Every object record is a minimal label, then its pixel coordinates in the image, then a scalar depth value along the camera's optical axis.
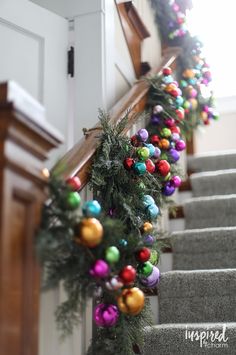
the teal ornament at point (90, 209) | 1.18
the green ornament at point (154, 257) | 1.75
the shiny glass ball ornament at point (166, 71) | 2.66
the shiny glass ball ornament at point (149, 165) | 1.87
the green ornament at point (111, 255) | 1.16
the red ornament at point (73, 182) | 1.19
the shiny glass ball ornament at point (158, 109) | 2.46
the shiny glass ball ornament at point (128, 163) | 1.77
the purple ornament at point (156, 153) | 2.03
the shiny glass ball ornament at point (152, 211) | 1.81
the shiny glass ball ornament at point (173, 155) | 2.34
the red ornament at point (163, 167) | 2.01
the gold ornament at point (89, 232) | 1.11
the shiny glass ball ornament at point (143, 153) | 1.83
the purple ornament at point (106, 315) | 1.39
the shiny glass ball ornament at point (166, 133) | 2.39
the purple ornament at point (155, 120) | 2.47
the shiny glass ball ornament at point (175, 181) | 2.18
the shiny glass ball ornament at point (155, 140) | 2.34
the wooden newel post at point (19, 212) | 0.93
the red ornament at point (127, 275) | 1.21
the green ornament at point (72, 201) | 1.12
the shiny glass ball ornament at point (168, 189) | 2.17
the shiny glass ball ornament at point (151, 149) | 1.93
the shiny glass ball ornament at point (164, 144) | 2.33
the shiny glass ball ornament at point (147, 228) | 1.73
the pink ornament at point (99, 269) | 1.14
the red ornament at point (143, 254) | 1.36
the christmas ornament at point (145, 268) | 1.48
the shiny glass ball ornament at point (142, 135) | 1.91
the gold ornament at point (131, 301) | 1.18
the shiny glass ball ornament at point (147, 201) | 1.81
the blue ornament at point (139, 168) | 1.76
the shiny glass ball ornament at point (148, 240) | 1.41
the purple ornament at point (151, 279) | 1.67
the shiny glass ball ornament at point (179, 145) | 2.44
